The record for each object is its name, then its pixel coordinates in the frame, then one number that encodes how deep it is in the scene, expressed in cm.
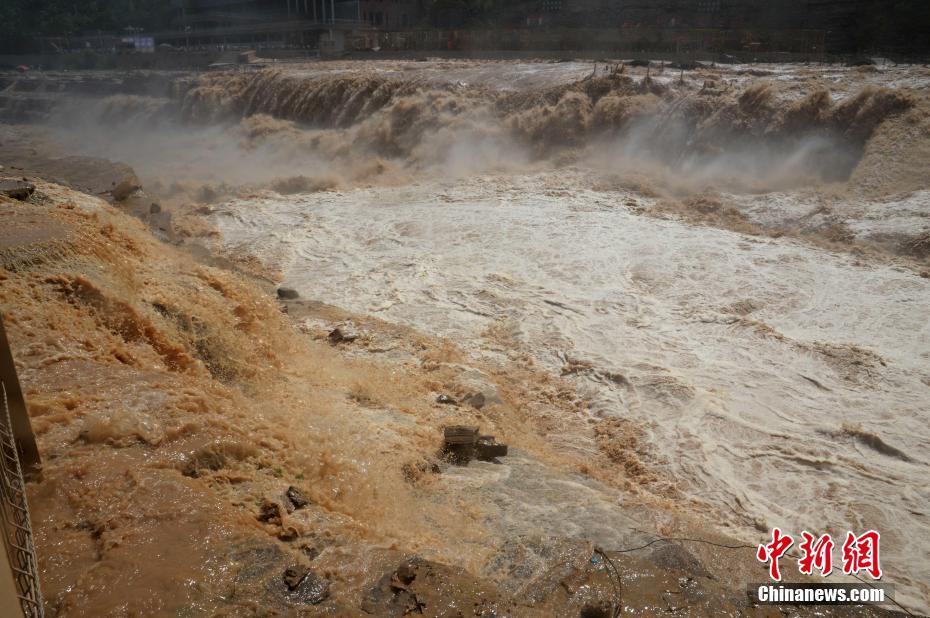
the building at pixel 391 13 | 3866
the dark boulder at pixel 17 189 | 944
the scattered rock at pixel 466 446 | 595
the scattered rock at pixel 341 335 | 897
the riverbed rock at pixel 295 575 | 349
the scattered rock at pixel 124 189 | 1246
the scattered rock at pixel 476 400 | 736
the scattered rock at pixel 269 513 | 407
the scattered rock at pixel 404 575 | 359
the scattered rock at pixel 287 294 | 1038
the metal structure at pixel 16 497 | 269
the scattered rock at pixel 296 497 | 434
